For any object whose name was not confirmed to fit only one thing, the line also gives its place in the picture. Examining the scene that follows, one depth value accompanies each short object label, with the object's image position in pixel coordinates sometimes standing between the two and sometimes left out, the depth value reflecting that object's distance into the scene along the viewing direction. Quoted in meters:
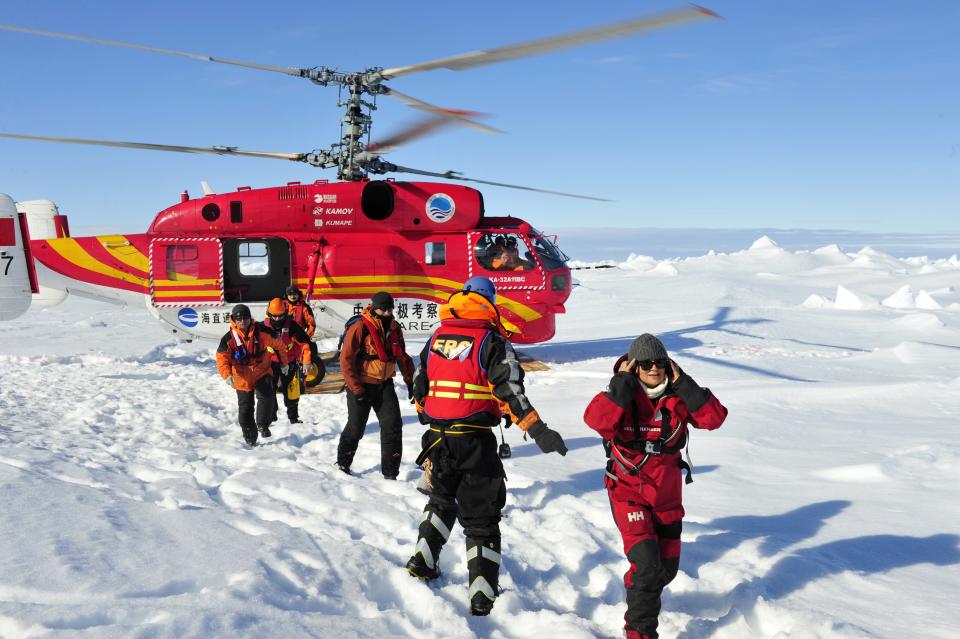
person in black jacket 3.66
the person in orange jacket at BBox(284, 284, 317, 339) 9.14
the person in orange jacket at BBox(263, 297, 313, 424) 7.71
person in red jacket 3.11
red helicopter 10.95
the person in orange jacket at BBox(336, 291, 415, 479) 5.63
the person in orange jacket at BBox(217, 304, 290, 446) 6.89
